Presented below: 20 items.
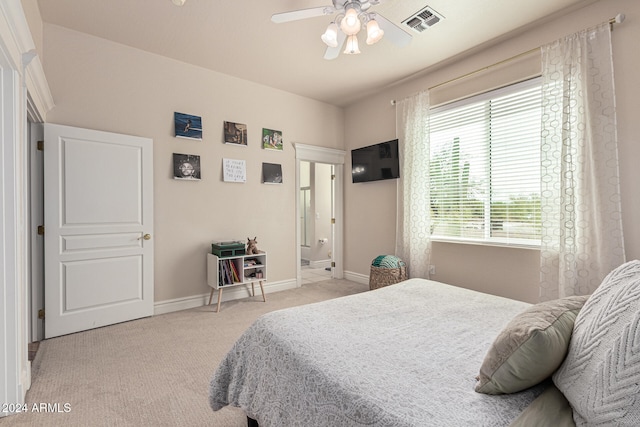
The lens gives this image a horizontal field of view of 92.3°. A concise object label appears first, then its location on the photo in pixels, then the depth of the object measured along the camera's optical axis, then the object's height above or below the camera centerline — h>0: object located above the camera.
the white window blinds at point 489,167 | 2.95 +0.48
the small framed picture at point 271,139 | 4.21 +1.04
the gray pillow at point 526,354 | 0.90 -0.43
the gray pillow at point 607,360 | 0.69 -0.38
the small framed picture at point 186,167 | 3.51 +0.56
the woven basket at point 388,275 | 3.68 -0.76
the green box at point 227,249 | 3.55 -0.40
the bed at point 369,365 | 0.92 -0.57
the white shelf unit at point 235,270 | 3.52 -0.67
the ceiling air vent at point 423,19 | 2.65 +1.73
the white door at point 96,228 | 2.79 -0.12
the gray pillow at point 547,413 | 0.81 -0.56
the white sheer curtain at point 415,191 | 3.73 +0.26
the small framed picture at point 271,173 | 4.21 +0.57
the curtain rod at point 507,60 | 2.38 +1.49
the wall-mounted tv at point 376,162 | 4.13 +0.73
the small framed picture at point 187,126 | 3.51 +1.04
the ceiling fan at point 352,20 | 2.11 +1.37
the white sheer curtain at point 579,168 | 2.40 +0.36
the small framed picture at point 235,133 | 3.87 +1.04
